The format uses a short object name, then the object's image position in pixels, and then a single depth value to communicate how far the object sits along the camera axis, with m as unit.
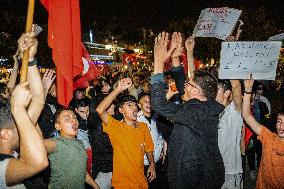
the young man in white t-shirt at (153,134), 6.01
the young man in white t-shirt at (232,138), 4.75
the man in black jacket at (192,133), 3.58
